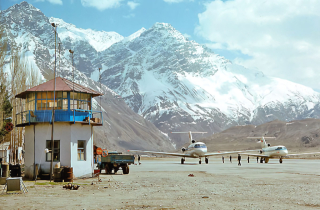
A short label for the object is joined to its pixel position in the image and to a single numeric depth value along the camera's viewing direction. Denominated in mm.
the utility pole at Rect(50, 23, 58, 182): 29519
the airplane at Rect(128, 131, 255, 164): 63094
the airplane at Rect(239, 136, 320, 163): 68375
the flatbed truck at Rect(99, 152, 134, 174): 38562
